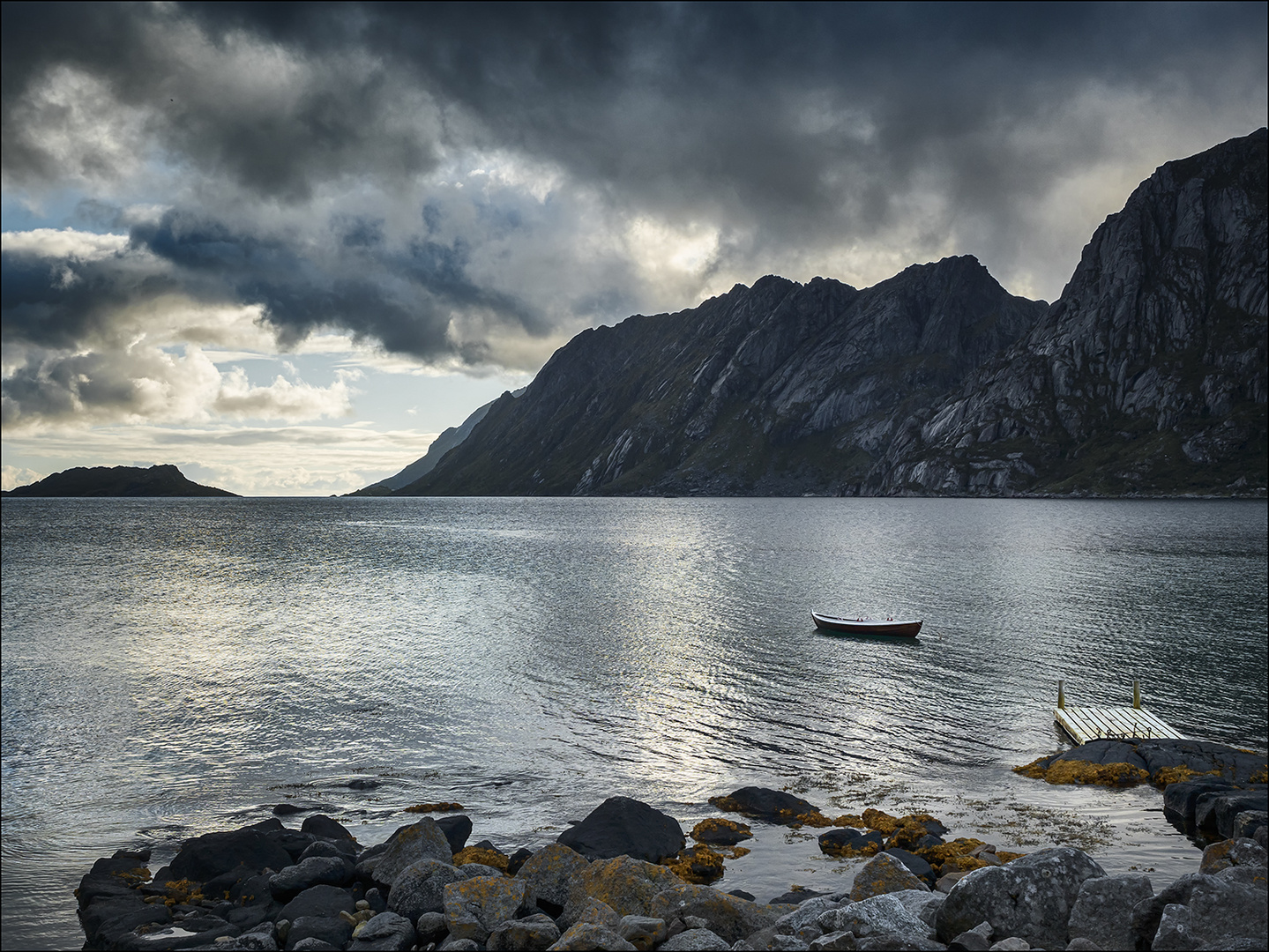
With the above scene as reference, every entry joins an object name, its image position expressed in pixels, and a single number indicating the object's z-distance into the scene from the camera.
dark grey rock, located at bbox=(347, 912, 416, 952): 14.73
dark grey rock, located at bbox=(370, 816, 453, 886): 18.14
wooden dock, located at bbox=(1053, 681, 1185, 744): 33.28
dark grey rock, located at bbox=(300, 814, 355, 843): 22.12
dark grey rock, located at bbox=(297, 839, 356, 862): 19.62
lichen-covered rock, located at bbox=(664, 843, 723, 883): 20.19
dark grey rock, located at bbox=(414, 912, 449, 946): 15.19
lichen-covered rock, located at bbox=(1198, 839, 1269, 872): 14.73
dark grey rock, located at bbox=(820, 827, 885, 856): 21.67
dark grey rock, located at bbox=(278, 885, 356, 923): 16.30
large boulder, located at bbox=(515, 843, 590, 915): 16.52
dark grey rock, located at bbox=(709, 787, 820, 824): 24.75
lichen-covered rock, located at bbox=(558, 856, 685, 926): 15.48
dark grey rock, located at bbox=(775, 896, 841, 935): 14.51
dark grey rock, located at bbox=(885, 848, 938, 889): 18.84
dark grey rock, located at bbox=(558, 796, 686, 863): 20.69
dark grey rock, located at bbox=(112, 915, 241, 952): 15.07
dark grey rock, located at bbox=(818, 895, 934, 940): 13.69
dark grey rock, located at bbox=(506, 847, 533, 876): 19.19
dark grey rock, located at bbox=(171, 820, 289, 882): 19.16
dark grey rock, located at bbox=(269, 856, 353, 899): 17.72
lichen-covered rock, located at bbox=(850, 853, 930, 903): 16.61
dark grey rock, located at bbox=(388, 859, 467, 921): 16.17
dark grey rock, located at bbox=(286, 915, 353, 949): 15.22
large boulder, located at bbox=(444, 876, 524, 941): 14.59
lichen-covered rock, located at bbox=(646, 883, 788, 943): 14.54
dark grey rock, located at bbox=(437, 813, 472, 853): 21.09
